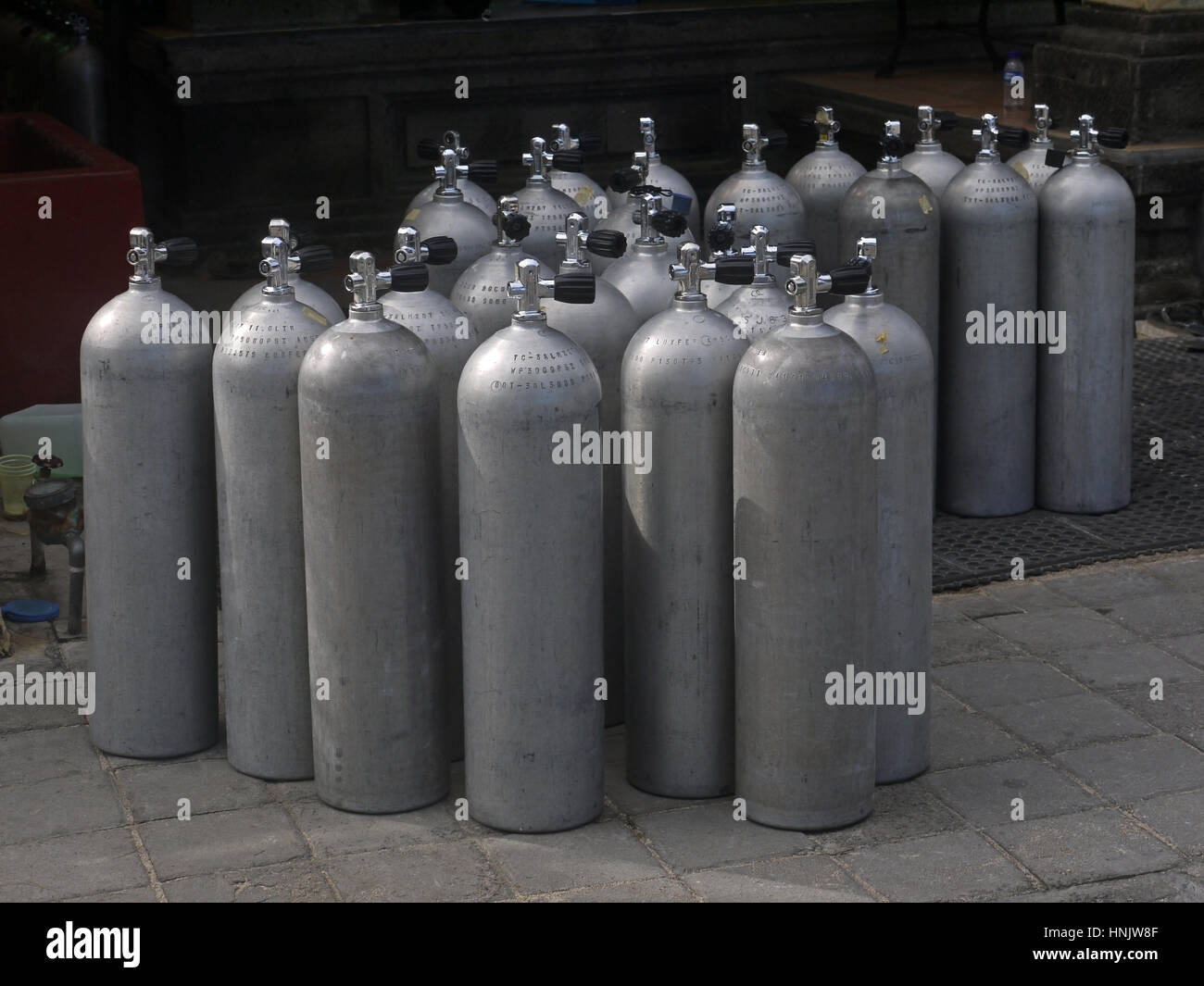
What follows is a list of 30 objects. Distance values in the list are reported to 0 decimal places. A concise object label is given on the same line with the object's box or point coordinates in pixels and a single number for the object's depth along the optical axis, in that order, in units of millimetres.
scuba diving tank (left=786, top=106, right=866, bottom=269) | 6336
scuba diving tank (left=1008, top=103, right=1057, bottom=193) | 6379
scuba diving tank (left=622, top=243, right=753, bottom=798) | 4094
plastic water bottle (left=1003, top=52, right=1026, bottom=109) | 9539
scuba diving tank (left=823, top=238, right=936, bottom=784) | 4277
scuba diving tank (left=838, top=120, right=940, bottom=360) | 5895
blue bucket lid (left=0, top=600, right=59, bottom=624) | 5414
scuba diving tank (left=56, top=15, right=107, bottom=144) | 10250
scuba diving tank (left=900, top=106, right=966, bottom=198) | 6324
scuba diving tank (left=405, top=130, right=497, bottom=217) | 5570
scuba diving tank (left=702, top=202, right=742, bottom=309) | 4652
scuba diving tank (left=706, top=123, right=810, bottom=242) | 5855
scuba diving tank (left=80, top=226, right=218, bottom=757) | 4324
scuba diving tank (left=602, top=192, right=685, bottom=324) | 4770
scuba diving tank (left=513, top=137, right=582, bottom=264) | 5363
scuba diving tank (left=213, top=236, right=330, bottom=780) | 4176
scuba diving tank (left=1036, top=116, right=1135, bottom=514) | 6082
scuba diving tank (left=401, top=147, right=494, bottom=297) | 5180
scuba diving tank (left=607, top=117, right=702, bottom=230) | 5973
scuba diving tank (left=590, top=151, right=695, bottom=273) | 5281
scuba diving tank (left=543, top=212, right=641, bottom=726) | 4453
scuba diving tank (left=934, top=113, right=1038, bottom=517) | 6051
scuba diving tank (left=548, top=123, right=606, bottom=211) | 5891
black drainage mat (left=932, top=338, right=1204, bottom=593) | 5852
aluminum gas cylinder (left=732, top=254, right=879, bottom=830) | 3912
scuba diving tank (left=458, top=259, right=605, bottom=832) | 3912
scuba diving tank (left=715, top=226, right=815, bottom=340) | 4273
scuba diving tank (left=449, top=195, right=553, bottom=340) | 4535
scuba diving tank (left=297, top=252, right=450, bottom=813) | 3996
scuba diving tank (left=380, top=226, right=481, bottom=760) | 4324
